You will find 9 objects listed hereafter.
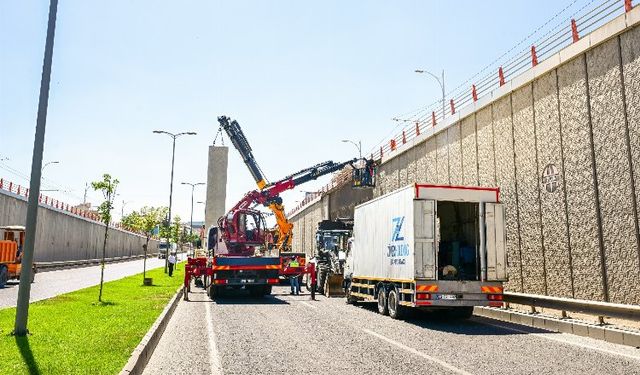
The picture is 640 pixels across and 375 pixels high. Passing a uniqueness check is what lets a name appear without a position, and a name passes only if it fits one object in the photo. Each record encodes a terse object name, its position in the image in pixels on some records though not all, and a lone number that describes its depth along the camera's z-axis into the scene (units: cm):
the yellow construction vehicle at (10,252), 2295
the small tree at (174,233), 7222
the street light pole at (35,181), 962
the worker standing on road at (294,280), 2323
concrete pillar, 4344
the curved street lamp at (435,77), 2809
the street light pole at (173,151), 3616
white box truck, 1315
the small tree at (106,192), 1812
